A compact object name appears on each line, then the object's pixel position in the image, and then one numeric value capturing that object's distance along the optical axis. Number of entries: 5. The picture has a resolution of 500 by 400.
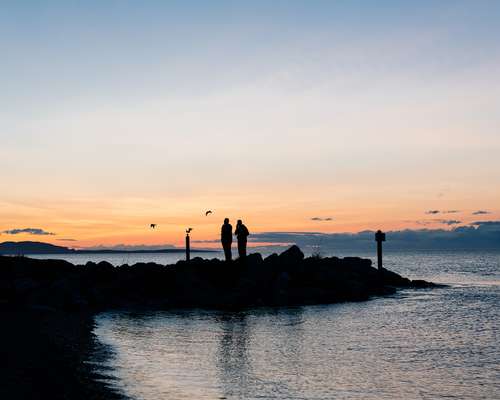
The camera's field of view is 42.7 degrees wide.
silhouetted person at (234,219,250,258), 29.42
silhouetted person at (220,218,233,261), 29.00
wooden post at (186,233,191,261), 43.00
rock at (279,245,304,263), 31.14
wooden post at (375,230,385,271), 40.35
